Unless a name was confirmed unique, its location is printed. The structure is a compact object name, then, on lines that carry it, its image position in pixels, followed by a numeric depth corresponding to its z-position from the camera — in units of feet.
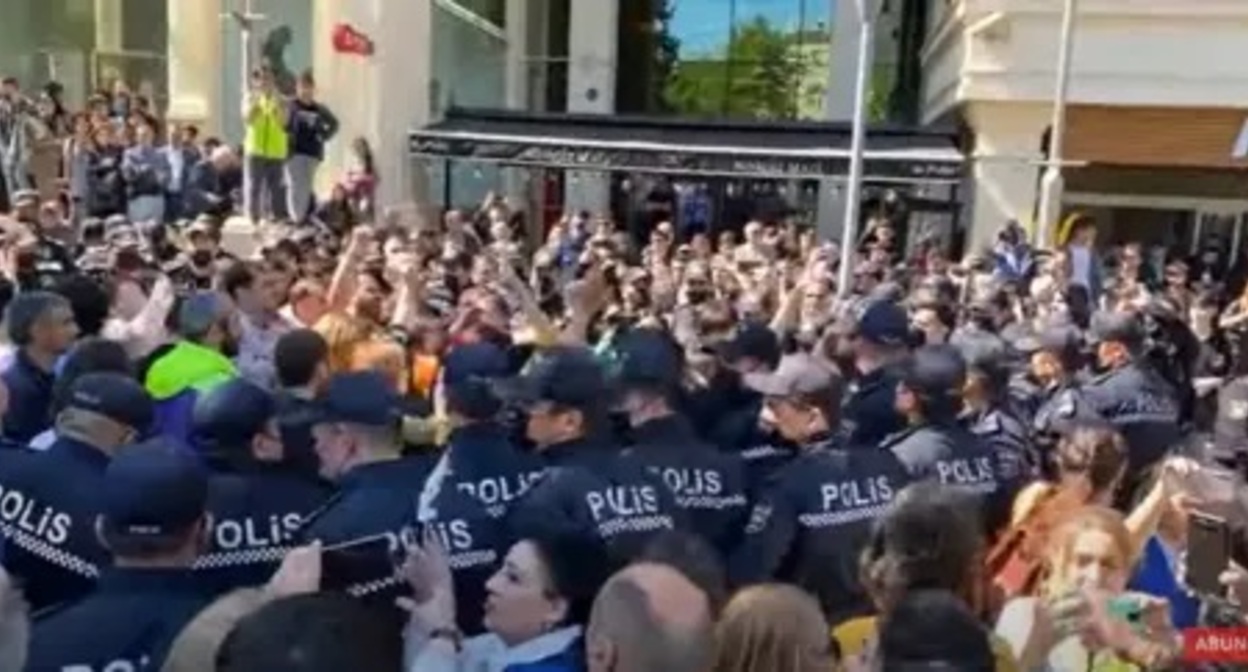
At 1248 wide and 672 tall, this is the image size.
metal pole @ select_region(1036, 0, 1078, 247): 62.95
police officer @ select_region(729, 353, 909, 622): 16.87
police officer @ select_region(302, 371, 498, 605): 12.79
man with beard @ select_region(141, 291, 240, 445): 19.29
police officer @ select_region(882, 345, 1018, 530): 18.26
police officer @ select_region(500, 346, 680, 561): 14.69
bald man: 10.34
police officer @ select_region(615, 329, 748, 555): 17.49
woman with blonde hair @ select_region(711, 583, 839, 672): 11.19
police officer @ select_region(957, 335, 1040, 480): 20.58
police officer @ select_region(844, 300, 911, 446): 19.47
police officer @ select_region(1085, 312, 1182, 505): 22.33
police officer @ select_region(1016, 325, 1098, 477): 21.94
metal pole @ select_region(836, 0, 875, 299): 34.47
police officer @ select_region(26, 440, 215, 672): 11.38
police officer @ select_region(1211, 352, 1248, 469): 23.66
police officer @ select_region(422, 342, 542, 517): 15.61
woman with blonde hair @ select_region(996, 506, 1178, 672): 11.57
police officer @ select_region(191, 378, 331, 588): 14.47
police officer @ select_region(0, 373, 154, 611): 14.64
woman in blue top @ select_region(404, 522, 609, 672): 12.25
